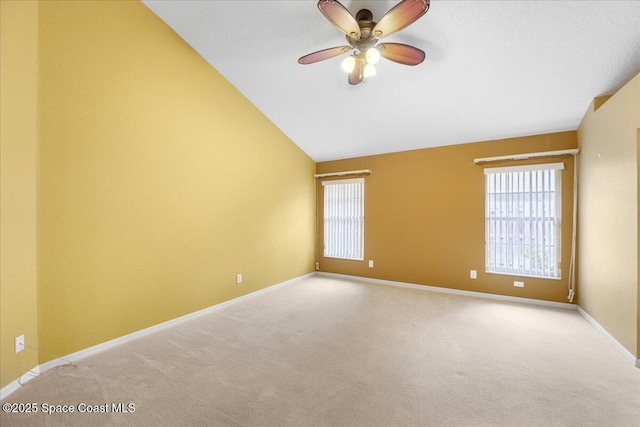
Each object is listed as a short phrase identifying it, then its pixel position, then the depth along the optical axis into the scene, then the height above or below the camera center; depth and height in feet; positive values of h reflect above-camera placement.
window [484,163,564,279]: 11.47 -0.42
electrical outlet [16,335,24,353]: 6.01 -3.18
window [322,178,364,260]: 16.30 -0.55
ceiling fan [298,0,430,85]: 5.74 +4.57
